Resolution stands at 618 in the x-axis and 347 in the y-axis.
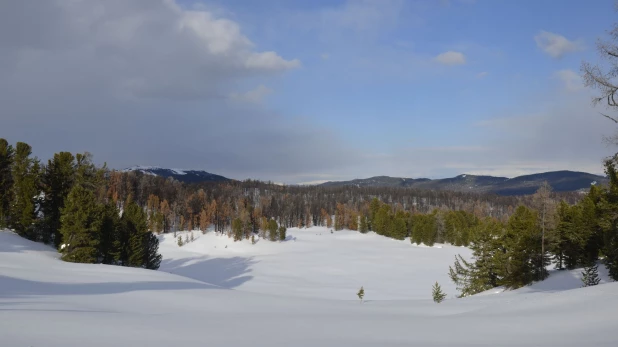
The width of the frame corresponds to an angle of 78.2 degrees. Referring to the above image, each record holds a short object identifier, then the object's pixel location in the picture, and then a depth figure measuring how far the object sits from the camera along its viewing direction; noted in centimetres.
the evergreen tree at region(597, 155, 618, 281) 2187
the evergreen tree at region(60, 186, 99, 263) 2703
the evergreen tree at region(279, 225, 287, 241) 8984
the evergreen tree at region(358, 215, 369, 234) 10425
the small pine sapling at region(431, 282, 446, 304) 2180
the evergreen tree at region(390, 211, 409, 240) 8944
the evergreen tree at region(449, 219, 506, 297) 2848
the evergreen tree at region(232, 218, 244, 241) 8706
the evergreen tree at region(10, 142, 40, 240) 3117
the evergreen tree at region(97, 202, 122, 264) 3142
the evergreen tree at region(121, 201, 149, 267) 3406
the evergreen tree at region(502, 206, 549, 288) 2745
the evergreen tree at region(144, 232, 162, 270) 3728
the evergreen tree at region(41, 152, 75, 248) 3353
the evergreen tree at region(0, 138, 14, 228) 3195
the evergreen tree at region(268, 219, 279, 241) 8844
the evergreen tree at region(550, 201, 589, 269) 2852
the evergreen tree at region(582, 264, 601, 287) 2190
